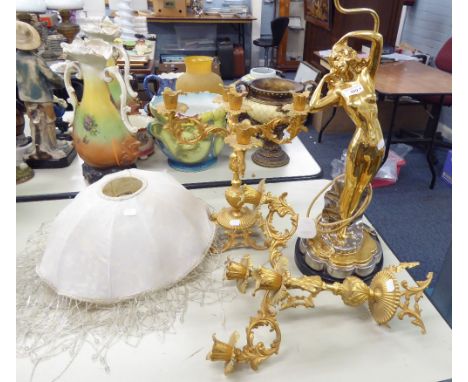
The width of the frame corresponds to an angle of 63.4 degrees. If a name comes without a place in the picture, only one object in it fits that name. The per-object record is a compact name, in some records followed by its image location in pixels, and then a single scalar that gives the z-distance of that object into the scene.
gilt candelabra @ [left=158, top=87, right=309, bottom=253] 0.79
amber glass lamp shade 1.33
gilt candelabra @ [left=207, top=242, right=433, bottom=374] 0.66
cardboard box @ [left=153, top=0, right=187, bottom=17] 3.86
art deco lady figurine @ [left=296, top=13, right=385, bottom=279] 0.71
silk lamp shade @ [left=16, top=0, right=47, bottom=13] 1.77
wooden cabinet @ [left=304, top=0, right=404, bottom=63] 2.67
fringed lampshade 0.76
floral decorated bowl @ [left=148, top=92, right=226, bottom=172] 1.15
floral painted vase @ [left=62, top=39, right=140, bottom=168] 1.01
